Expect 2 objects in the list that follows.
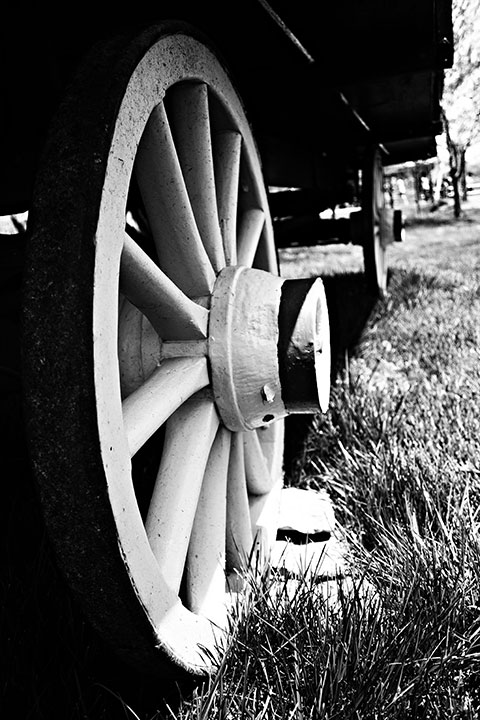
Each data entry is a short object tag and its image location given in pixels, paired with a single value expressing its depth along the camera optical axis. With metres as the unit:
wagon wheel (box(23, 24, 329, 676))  0.85
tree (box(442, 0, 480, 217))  10.30
